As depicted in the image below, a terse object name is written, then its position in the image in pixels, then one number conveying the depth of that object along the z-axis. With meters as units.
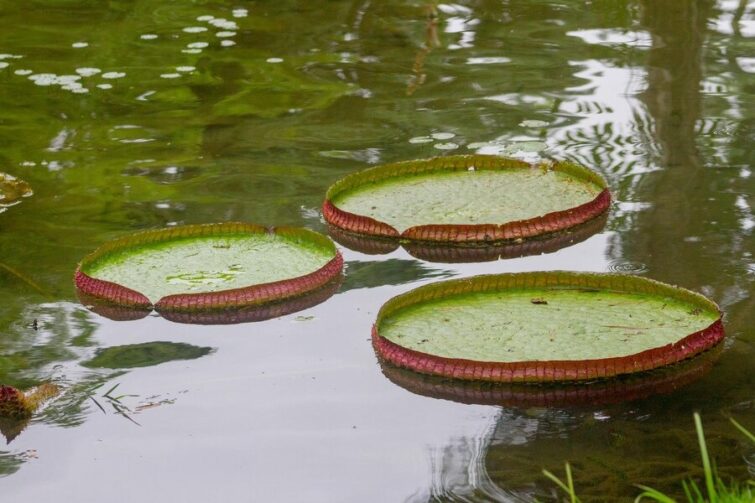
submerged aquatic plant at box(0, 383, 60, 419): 6.34
